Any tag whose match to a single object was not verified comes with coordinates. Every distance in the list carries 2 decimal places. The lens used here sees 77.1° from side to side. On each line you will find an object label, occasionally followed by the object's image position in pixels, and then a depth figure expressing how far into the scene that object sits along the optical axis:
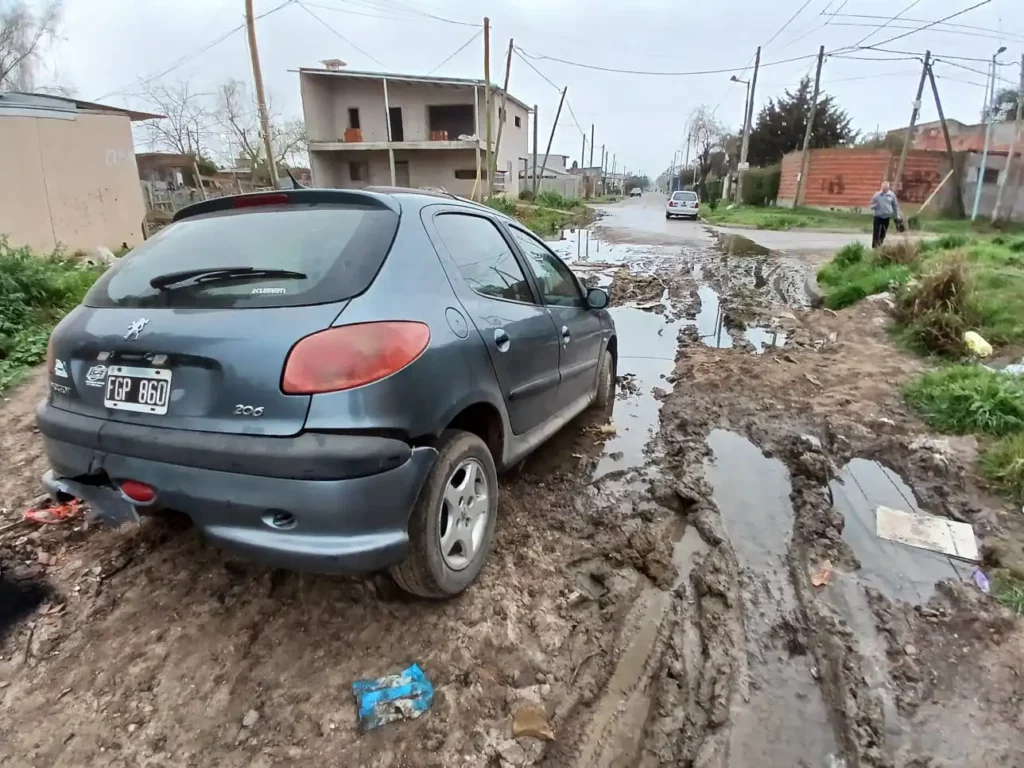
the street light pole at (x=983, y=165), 21.95
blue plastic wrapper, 2.15
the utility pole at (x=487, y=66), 25.73
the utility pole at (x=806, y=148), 31.22
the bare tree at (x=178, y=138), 33.75
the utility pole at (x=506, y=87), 29.36
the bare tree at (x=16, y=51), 30.77
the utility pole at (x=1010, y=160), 20.42
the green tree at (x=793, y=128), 42.59
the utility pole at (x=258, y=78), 17.31
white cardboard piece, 3.37
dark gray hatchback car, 2.07
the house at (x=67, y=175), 10.80
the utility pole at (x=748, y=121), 37.75
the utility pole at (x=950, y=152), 24.96
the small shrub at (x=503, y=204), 27.22
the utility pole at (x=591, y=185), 71.53
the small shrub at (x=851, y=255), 11.55
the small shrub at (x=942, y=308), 6.66
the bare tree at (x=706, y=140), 64.06
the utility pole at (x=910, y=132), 25.03
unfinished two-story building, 32.31
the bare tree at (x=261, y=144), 33.84
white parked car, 33.69
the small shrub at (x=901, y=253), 10.40
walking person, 14.18
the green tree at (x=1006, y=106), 25.55
